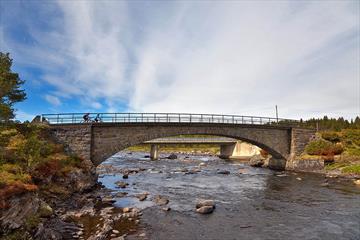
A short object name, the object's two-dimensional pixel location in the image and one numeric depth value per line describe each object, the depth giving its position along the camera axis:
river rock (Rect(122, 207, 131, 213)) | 23.39
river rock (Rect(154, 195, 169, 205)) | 26.64
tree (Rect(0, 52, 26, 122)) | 23.17
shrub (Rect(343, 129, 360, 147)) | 54.34
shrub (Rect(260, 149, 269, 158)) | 68.99
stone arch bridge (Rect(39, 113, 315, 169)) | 35.97
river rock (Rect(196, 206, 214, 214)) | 23.16
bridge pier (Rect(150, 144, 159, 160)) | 87.12
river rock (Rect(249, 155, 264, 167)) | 63.46
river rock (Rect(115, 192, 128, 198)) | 30.02
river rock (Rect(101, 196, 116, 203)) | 26.64
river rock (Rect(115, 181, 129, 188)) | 36.00
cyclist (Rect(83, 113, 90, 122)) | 37.84
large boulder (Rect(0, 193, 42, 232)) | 14.79
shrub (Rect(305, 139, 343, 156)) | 51.78
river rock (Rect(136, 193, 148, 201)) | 28.06
